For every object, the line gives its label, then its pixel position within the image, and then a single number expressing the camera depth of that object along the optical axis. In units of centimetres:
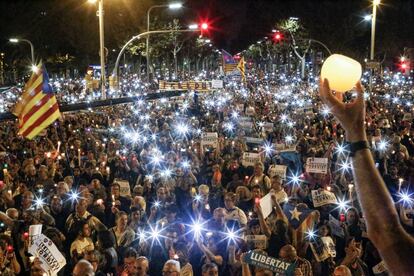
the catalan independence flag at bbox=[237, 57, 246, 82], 3152
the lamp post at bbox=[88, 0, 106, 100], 1961
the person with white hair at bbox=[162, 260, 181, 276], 554
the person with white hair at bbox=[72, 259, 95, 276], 509
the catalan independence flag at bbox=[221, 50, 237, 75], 3359
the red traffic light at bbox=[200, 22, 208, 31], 2119
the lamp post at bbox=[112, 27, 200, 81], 2086
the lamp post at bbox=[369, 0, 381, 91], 2644
